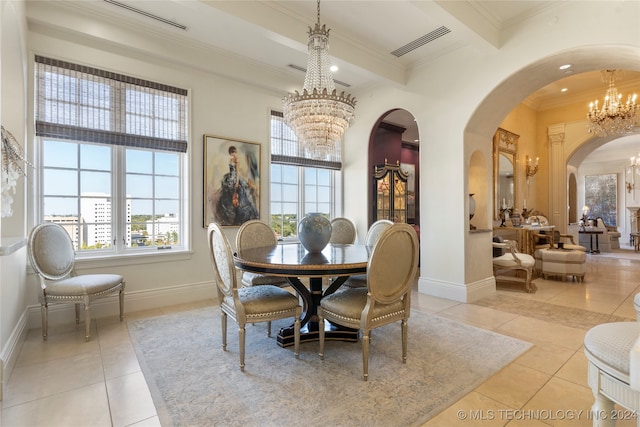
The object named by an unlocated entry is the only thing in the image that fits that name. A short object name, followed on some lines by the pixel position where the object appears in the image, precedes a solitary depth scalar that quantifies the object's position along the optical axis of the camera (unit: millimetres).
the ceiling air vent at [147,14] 3230
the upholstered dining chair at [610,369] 1266
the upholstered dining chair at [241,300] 2369
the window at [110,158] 3324
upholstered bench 5133
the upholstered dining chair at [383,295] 2201
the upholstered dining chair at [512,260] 4570
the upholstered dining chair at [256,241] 3438
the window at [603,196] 10953
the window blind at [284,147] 4988
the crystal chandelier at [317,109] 3033
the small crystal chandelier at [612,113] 5283
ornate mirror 6055
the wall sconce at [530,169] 6969
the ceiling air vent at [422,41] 3822
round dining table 2381
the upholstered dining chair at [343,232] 4297
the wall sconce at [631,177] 10386
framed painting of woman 4266
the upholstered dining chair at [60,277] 2881
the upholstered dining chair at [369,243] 3385
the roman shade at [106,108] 3256
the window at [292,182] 5047
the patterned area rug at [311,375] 1820
